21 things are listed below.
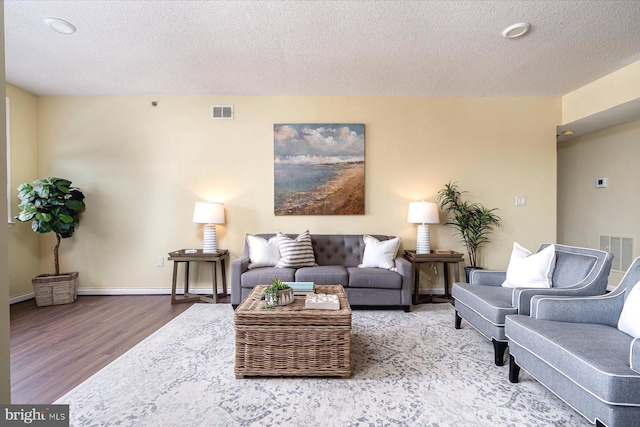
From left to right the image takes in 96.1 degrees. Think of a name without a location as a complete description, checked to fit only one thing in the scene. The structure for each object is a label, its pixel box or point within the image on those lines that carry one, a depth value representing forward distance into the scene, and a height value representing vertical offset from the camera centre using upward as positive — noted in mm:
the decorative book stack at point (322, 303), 2064 -649
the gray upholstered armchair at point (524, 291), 2117 -603
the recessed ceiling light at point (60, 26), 2452 +1637
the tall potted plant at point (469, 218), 3965 -56
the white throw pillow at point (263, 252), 3541 -485
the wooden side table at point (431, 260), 3639 -599
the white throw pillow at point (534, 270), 2402 -474
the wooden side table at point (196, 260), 3635 -609
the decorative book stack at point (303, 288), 2426 -641
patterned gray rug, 1599 -1137
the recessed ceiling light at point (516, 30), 2477 +1634
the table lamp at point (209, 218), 3736 -64
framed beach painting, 4055 +642
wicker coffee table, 1962 -896
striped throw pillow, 3492 -484
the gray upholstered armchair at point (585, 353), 1292 -716
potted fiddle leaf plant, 3443 -56
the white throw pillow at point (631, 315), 1629 -586
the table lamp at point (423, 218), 3736 -52
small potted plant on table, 2102 -606
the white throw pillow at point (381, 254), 3521 -495
